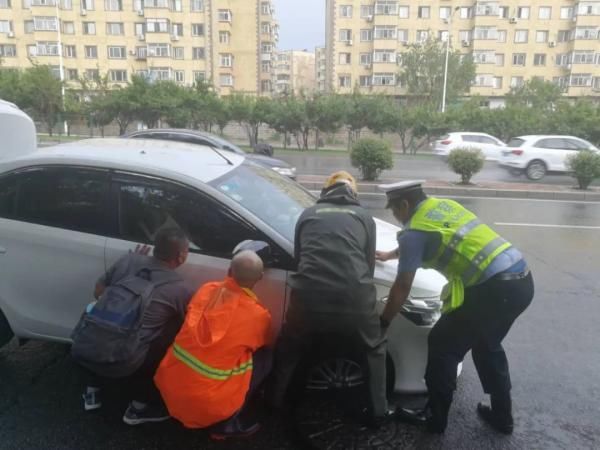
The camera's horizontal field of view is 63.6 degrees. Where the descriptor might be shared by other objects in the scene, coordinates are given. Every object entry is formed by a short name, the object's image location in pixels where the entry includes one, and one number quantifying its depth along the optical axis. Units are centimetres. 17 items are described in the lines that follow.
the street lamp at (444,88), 4586
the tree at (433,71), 5134
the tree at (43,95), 3478
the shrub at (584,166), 1336
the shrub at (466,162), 1382
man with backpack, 247
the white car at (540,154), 1688
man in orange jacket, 244
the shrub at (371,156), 1383
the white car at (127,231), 288
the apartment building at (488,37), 5878
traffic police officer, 260
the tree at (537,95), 4900
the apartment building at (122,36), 5609
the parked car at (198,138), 1175
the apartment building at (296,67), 12734
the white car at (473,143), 2180
